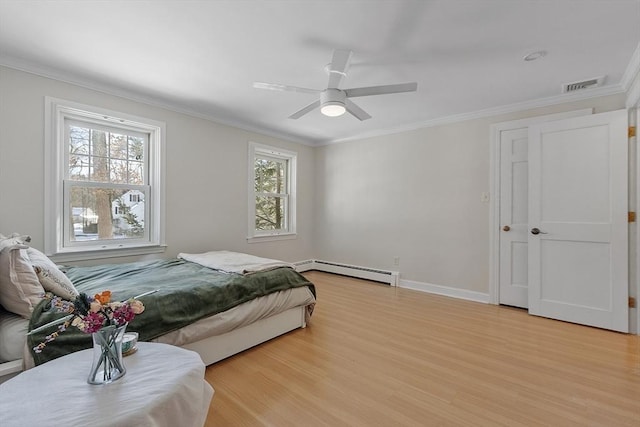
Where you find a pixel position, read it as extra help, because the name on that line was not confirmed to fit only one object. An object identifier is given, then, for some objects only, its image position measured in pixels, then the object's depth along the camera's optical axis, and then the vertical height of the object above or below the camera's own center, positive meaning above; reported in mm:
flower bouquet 1085 -441
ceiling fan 2152 +987
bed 1485 -658
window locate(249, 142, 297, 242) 4508 +337
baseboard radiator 4531 -995
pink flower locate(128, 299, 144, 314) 1191 -394
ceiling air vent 2826 +1316
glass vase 1105 -571
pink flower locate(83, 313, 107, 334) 1061 -410
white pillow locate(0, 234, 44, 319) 1514 -383
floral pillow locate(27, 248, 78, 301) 1684 -409
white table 909 -648
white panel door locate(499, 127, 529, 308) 3447 -41
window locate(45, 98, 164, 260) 2734 +311
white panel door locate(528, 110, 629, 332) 2828 -67
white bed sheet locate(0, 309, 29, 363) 1437 -647
